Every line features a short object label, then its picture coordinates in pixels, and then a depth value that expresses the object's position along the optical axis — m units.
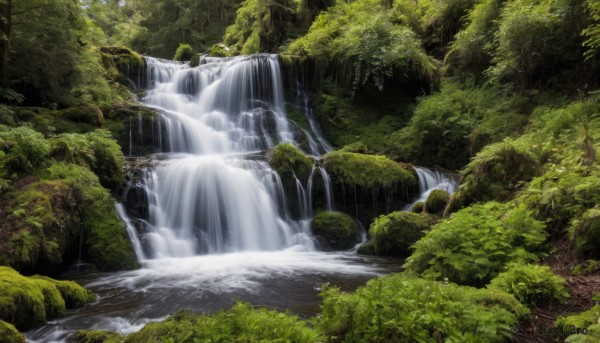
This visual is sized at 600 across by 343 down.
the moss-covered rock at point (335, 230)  11.93
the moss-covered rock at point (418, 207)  12.11
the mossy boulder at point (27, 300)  5.35
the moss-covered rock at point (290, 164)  13.08
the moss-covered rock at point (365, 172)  13.14
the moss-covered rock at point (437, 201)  11.26
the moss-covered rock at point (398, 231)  10.36
